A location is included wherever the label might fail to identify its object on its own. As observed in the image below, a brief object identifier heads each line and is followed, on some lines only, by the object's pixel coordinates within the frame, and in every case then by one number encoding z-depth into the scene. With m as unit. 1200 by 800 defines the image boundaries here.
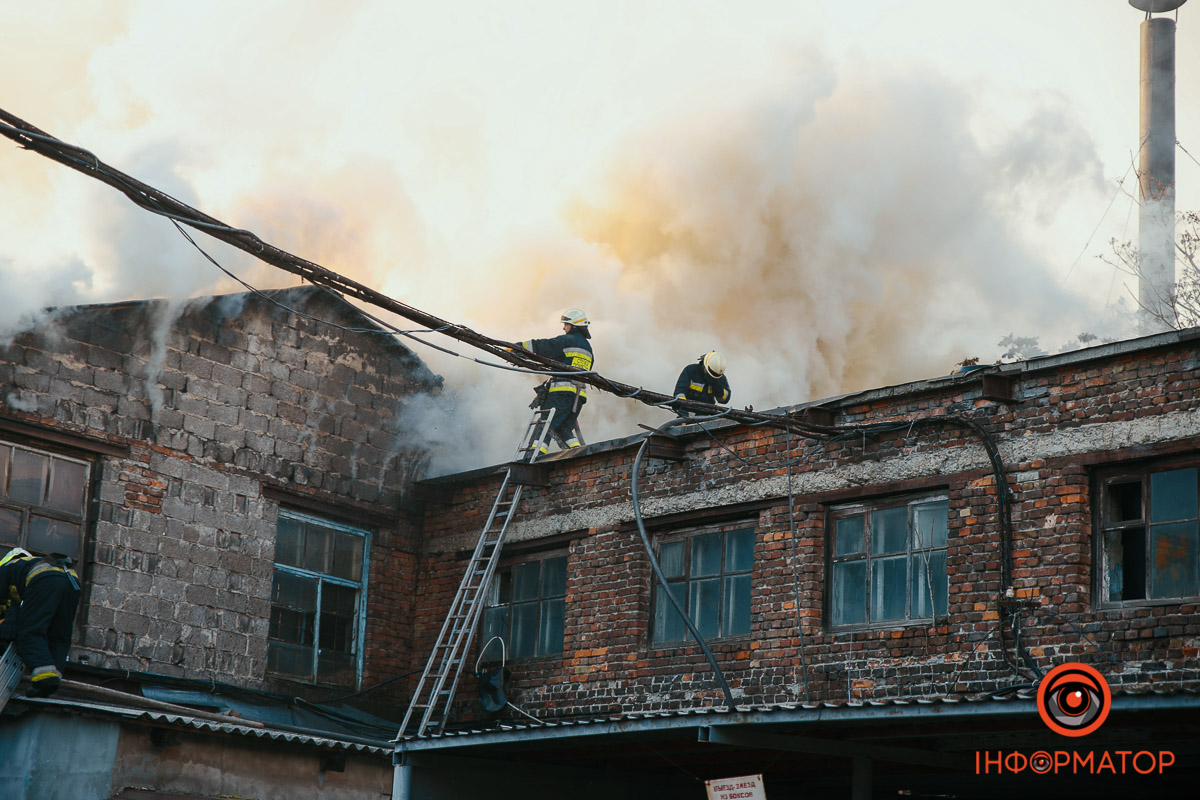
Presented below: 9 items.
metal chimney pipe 24.31
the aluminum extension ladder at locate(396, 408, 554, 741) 14.23
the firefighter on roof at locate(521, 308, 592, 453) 15.78
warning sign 10.42
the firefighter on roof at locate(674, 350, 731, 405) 15.97
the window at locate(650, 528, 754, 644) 13.40
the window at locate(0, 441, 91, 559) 12.76
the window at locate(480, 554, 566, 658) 14.92
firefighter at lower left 10.91
